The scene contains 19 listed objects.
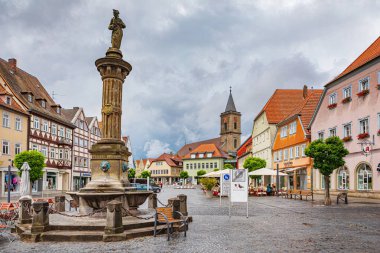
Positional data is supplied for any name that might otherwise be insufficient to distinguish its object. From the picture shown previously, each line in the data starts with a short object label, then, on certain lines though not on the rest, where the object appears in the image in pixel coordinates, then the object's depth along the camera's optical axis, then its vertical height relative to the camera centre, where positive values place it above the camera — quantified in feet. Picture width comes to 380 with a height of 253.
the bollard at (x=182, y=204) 47.05 -4.31
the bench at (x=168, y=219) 37.09 -4.91
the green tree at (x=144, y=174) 331.86 -6.06
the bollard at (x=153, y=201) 58.70 -5.05
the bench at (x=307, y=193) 91.27 -5.85
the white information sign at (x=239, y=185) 53.57 -2.43
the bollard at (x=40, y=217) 36.01 -4.57
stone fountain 44.96 +1.53
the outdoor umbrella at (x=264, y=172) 117.39 -1.53
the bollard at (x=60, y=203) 52.80 -4.81
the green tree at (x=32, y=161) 106.06 +1.41
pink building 93.86 +12.12
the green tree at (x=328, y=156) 78.43 +2.08
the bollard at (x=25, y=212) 42.04 -4.74
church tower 393.50 +36.08
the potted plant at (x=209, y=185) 117.91 -5.30
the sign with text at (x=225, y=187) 87.37 -4.36
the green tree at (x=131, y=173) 274.28 -4.37
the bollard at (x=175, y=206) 41.13 -4.00
